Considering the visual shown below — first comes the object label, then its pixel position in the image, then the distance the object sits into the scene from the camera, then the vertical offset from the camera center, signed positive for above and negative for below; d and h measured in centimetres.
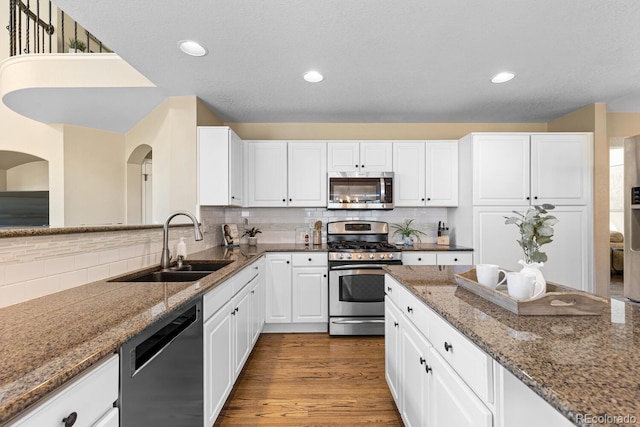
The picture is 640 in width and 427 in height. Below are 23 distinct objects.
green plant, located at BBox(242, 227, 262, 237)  361 -22
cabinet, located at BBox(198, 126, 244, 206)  301 +50
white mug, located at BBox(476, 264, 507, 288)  130 -27
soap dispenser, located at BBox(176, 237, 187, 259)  225 -27
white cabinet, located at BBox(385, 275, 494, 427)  89 -62
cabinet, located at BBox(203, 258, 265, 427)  158 -81
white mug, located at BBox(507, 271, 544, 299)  106 -26
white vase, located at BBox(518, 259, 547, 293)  114 -22
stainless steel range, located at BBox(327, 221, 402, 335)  307 -79
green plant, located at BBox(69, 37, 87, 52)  357 +208
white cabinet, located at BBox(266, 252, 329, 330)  317 -78
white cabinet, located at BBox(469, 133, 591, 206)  318 +50
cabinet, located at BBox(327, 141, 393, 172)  350 +70
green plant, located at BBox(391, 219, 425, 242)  365 -20
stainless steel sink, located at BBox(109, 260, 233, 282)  183 -41
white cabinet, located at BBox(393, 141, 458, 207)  351 +50
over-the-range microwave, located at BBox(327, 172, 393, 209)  344 +28
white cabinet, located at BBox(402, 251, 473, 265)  315 -47
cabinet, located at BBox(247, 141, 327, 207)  350 +49
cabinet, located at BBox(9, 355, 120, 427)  65 -47
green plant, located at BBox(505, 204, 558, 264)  113 -7
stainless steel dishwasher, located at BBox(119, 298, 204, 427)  96 -61
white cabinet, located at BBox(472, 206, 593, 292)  314 -35
